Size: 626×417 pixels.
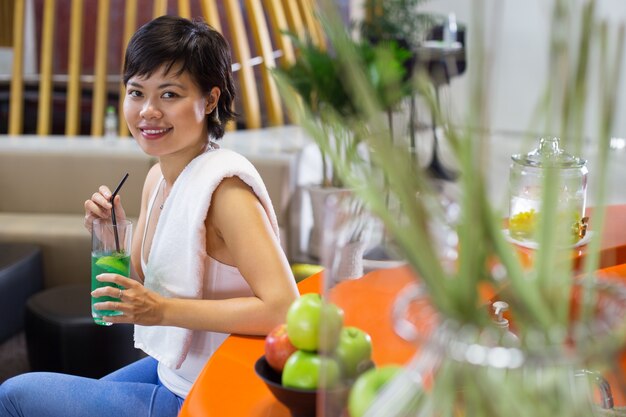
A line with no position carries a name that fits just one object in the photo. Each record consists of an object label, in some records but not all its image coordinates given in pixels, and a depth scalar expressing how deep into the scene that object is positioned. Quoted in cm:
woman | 177
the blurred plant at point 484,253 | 99
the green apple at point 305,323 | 146
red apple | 149
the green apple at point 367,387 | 116
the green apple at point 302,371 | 146
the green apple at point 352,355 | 120
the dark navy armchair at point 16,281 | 335
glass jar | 195
